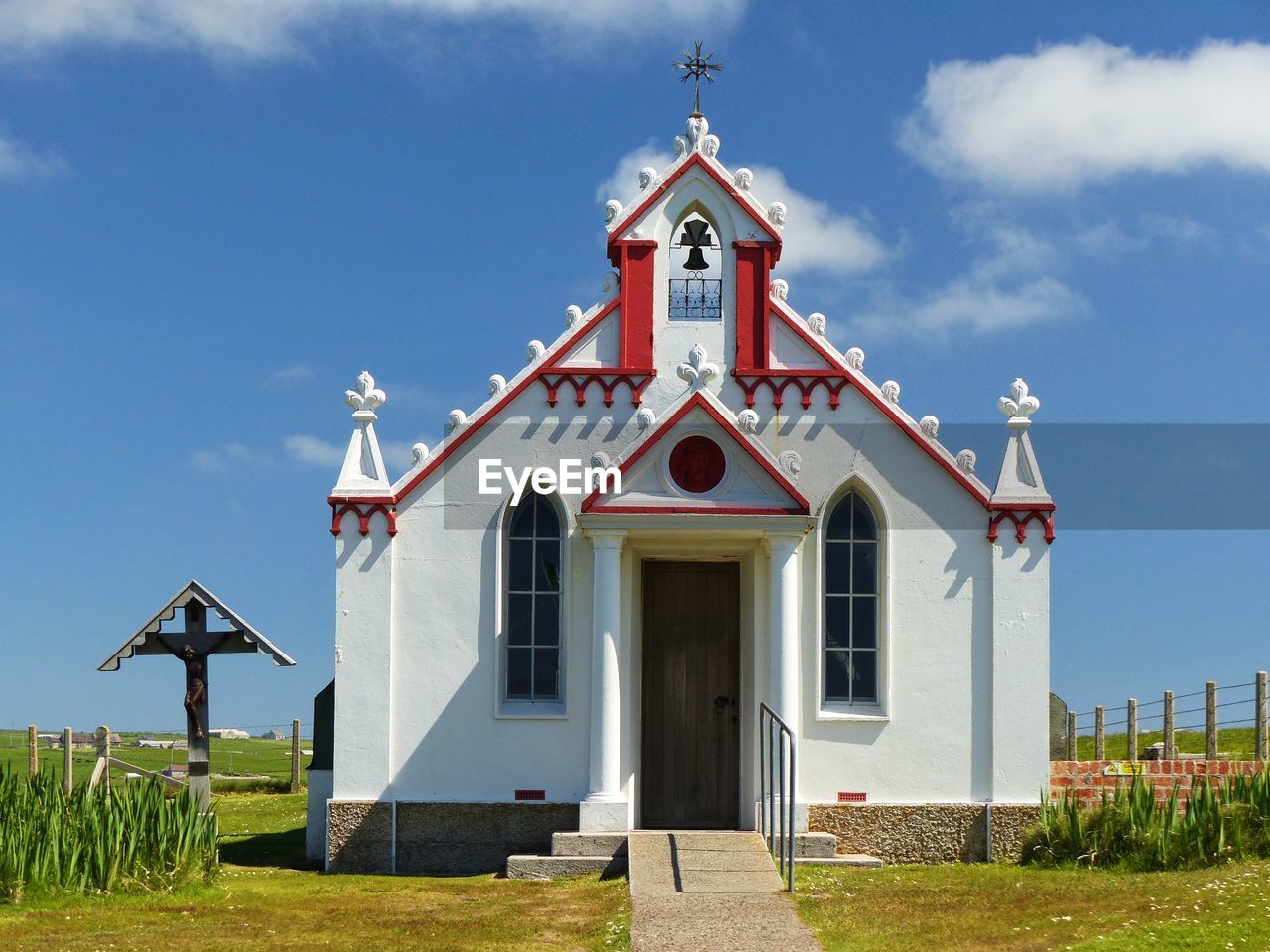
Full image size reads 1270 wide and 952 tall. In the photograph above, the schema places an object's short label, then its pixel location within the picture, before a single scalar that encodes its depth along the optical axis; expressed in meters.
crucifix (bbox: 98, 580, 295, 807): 15.75
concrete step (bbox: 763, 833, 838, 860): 15.23
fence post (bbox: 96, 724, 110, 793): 17.12
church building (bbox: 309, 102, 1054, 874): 16.14
